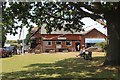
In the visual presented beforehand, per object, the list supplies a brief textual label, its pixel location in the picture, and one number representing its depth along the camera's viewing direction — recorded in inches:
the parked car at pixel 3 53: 845.4
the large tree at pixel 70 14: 390.3
